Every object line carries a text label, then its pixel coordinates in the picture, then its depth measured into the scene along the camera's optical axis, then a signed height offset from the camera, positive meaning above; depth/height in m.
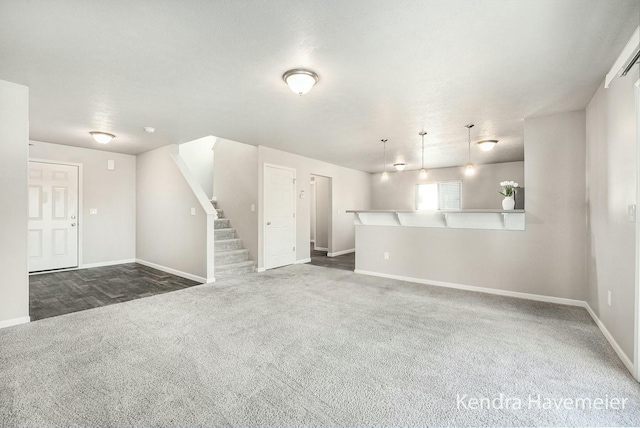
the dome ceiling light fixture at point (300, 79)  2.59 +1.26
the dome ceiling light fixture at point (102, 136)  4.52 +1.30
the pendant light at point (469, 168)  4.76 +0.80
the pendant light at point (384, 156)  5.22 +1.38
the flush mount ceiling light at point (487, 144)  5.01 +1.26
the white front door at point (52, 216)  5.12 +0.05
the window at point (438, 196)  8.20 +0.62
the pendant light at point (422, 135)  4.63 +1.35
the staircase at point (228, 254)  5.05 -0.66
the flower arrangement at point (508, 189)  4.05 +0.39
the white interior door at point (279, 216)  5.58 +0.03
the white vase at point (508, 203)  4.01 +0.19
